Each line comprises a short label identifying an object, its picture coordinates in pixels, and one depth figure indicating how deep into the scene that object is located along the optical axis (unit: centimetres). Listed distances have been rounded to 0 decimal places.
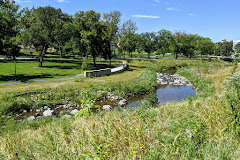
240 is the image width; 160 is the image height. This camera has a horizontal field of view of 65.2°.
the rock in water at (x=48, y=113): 1202
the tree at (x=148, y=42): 6209
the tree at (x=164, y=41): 6688
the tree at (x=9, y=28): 1912
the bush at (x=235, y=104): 471
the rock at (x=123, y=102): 1442
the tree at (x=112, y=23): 3316
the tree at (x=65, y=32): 2914
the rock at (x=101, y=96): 1608
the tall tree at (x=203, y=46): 7169
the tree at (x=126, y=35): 3916
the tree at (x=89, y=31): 2947
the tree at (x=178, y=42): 6425
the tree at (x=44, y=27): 2762
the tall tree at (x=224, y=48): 8806
